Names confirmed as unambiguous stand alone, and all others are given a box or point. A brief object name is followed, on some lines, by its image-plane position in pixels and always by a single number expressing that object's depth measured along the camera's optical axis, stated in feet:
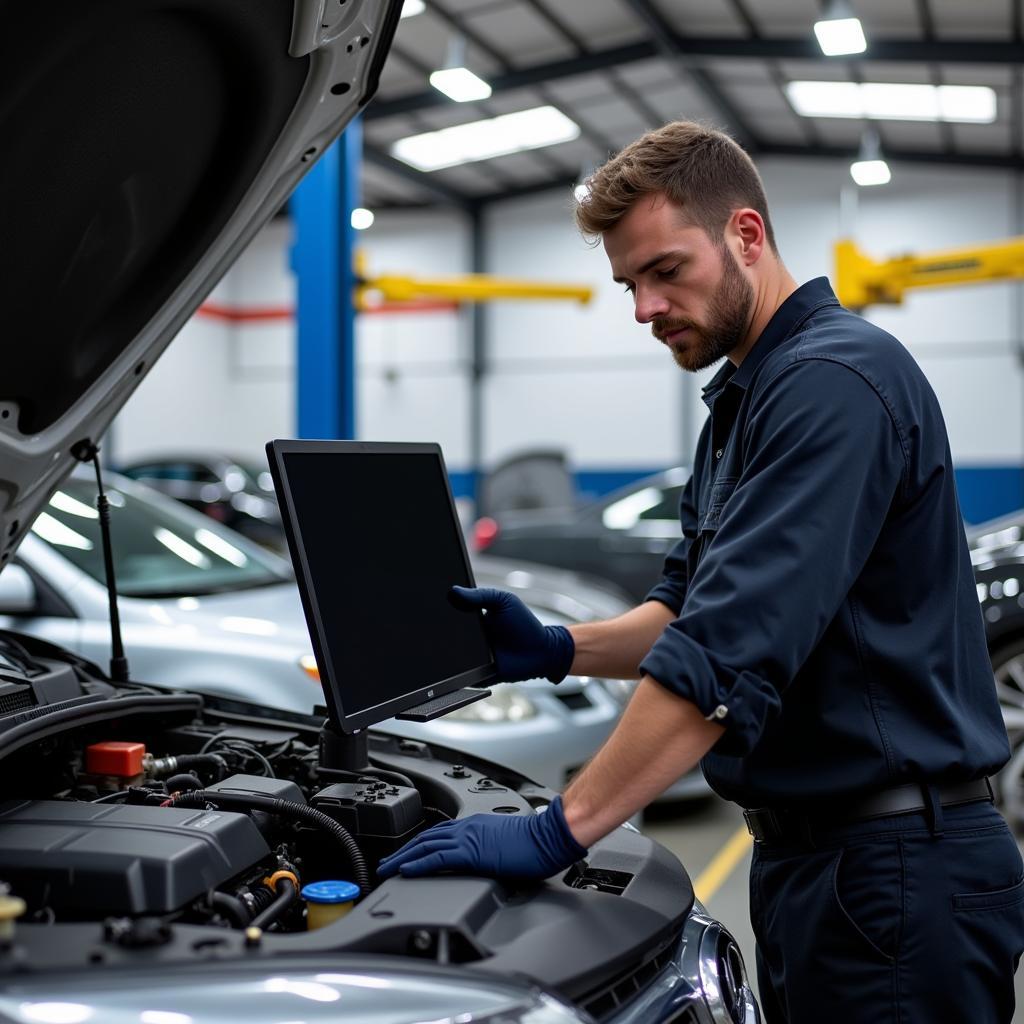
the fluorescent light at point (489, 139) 44.91
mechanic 4.46
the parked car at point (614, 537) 21.66
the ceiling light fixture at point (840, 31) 28.09
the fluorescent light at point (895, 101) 37.81
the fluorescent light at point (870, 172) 44.47
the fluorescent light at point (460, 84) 34.45
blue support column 19.80
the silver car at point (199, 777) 3.75
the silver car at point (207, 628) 10.86
